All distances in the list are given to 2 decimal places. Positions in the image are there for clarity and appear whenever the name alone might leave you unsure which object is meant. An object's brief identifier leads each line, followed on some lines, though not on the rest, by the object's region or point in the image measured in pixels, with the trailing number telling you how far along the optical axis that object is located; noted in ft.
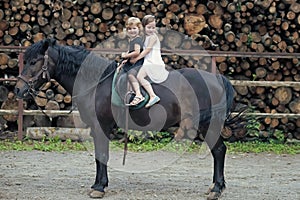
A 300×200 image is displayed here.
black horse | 18.57
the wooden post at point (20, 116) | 27.66
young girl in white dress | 18.30
